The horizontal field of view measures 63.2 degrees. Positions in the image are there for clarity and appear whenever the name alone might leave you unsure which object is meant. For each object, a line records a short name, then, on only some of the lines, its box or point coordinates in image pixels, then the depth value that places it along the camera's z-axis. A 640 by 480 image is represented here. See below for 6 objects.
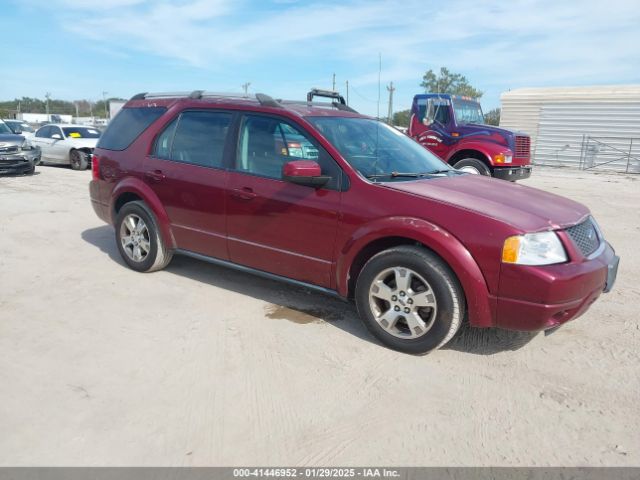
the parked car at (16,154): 13.09
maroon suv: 3.34
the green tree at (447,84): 43.41
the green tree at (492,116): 38.95
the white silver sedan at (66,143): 15.73
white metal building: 21.94
